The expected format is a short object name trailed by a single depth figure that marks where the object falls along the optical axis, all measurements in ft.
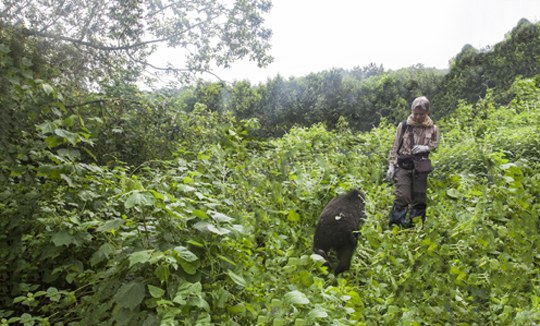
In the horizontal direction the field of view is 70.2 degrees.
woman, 16.21
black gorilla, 13.82
